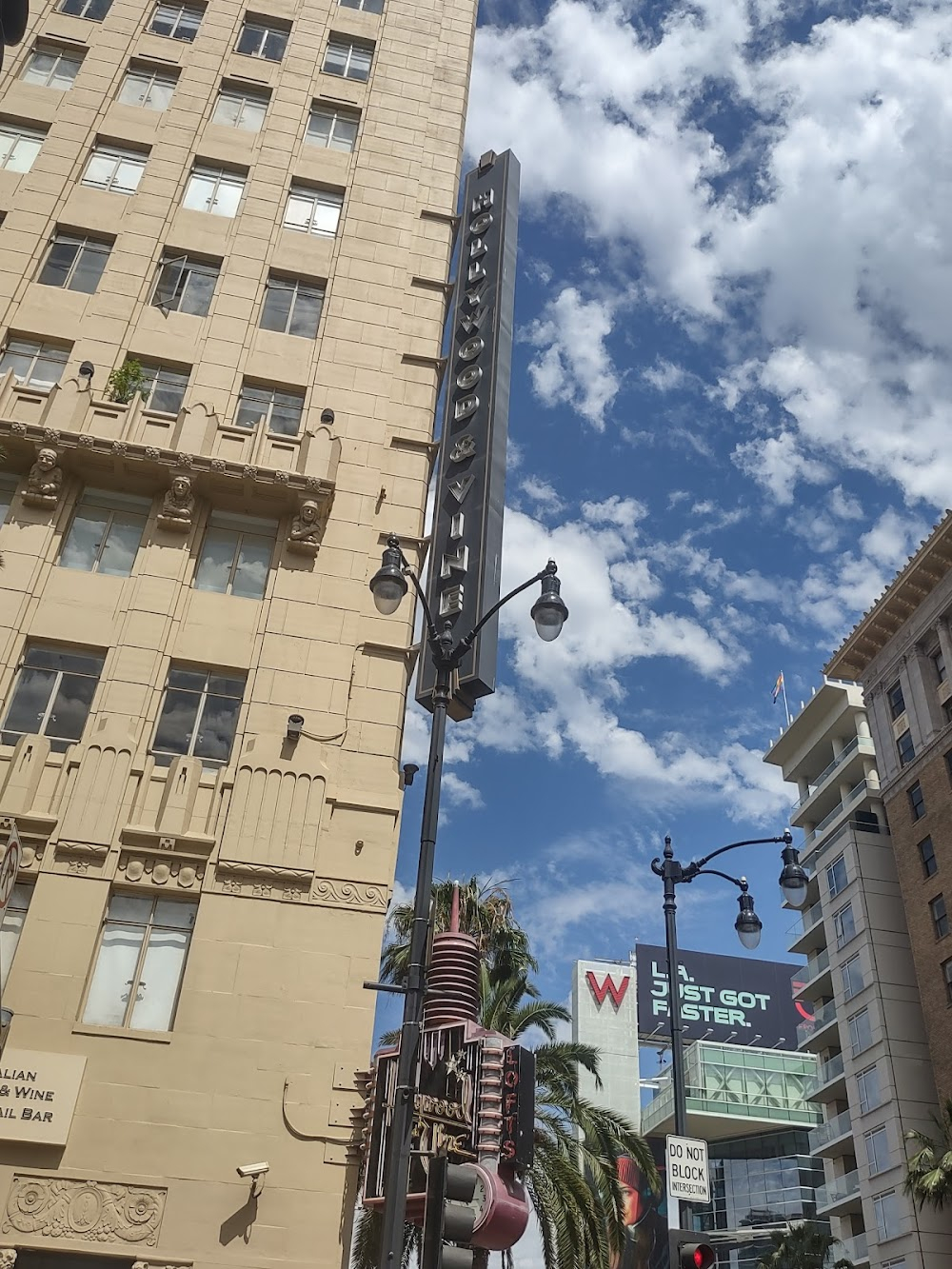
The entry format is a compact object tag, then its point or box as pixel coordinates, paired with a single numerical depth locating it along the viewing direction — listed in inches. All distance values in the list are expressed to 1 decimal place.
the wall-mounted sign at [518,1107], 555.8
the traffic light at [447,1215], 347.6
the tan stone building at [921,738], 2202.3
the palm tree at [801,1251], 2094.0
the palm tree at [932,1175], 1424.7
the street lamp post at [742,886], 773.3
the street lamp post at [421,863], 424.8
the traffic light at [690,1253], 574.2
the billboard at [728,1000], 4690.0
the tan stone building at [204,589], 677.3
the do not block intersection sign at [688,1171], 637.9
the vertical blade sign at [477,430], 934.4
